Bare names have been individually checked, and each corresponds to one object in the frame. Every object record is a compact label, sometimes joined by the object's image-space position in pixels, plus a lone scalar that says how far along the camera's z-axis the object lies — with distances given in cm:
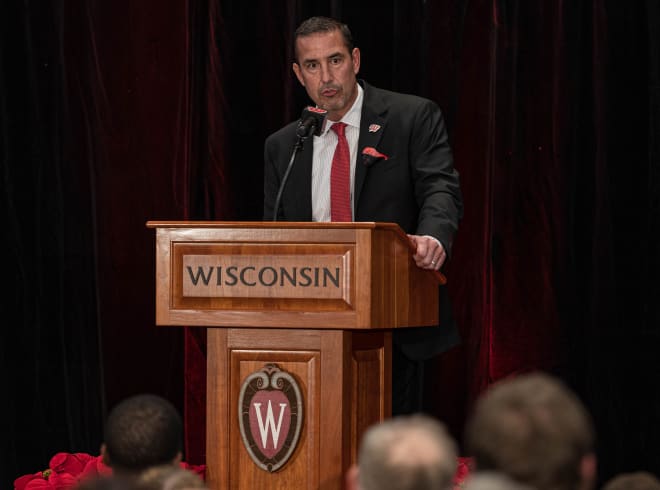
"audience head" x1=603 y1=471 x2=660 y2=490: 351
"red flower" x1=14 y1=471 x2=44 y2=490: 762
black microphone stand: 615
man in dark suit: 674
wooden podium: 550
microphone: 632
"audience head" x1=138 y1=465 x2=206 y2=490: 322
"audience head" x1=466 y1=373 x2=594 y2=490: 265
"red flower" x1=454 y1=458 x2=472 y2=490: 706
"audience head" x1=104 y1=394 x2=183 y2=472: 365
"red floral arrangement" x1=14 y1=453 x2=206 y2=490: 734
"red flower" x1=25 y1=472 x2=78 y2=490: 732
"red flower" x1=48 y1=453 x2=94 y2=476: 783
